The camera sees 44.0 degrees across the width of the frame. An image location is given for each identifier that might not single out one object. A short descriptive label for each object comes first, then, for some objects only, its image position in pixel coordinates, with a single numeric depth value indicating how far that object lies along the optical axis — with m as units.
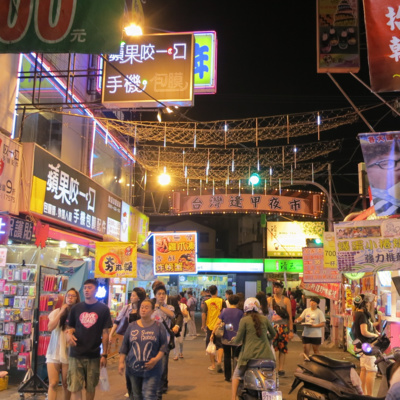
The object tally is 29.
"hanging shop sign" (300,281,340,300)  16.30
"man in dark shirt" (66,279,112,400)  6.76
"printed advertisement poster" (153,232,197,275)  15.03
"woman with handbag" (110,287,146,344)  8.91
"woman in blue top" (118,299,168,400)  6.06
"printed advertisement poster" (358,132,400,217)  7.07
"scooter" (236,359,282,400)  6.57
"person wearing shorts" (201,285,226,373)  11.80
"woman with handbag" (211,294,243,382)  9.54
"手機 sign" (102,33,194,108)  9.92
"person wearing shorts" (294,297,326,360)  11.53
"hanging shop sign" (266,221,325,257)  35.00
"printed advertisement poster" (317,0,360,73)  7.17
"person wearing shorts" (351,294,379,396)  8.41
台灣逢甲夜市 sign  20.53
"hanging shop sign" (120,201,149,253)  17.59
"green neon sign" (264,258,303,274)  35.78
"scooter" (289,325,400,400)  5.70
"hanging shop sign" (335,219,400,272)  7.32
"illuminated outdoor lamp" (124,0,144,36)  10.59
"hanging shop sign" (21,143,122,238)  9.81
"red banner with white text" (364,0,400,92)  6.31
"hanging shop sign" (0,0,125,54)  5.36
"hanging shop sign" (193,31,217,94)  11.27
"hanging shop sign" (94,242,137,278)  11.92
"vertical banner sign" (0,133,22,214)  8.85
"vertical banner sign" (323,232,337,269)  11.76
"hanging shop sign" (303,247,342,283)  14.20
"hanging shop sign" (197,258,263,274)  39.09
